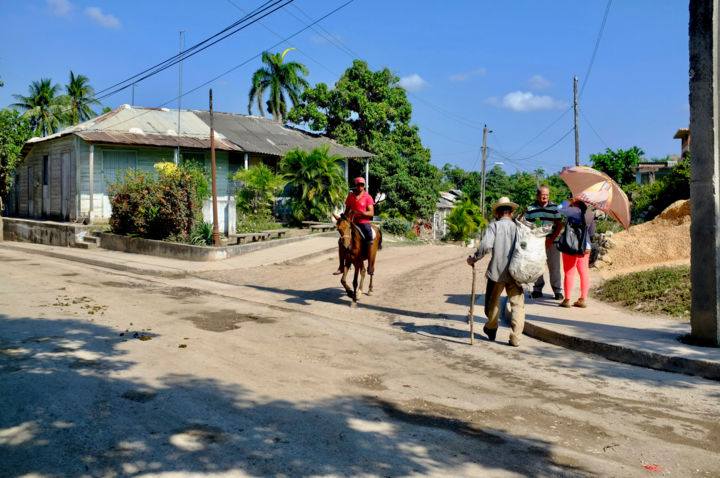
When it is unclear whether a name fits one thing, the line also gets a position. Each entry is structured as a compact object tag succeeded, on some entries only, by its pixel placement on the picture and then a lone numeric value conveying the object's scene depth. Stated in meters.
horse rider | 10.23
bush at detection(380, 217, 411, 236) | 28.14
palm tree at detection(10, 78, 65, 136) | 49.59
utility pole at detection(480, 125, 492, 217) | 42.94
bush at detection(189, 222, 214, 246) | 18.31
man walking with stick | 7.38
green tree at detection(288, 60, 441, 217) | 34.28
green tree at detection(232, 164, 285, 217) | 22.94
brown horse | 10.12
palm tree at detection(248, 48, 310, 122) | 40.31
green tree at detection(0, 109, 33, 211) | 32.72
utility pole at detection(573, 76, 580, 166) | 33.69
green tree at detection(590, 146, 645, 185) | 35.03
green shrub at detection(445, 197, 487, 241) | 34.66
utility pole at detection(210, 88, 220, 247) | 18.02
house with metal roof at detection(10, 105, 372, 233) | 24.28
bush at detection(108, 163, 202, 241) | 18.41
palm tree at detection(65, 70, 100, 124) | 50.00
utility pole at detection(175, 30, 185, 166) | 25.08
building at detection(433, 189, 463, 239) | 42.02
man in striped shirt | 9.85
